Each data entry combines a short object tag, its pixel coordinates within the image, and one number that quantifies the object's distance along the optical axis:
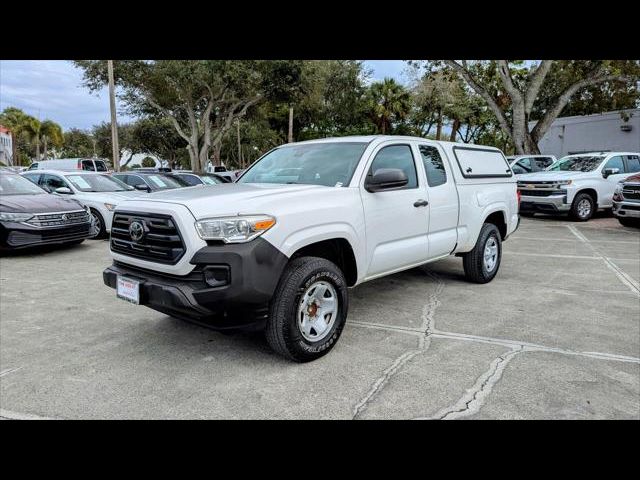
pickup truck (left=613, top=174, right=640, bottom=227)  10.81
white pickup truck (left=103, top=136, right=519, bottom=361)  3.19
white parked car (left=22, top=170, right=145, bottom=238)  9.77
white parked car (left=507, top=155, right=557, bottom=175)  15.61
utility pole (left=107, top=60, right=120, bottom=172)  18.87
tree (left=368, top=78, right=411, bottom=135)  32.56
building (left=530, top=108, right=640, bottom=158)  24.95
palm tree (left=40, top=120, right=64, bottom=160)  62.56
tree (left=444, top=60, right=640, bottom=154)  19.27
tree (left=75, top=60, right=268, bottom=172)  20.14
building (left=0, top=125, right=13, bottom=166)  62.09
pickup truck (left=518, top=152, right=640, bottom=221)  12.38
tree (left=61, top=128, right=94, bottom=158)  66.00
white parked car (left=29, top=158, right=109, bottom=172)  20.35
